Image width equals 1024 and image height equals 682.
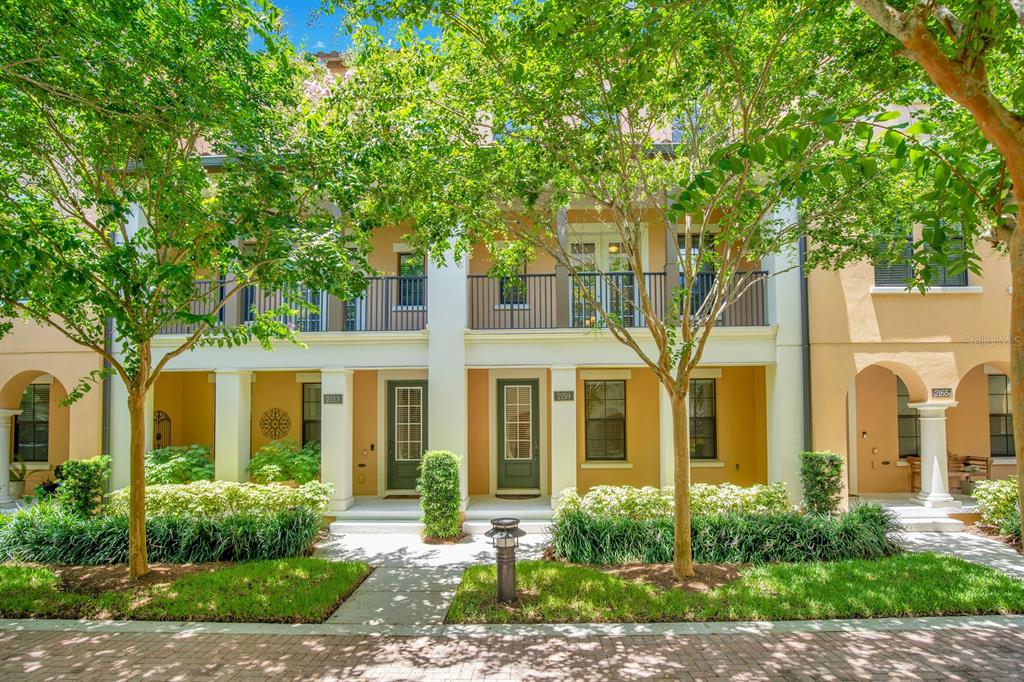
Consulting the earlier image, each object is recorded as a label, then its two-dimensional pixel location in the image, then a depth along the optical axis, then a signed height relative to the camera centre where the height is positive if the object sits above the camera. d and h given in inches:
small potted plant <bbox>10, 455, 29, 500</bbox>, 532.4 -85.4
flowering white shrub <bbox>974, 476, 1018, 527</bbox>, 379.9 -82.1
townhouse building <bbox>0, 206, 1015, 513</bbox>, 434.0 -8.5
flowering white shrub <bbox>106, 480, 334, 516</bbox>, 388.8 -78.7
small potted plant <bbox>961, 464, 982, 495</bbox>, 475.0 -85.2
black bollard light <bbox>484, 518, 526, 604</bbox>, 267.3 -82.8
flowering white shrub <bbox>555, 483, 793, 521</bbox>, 372.5 -79.7
